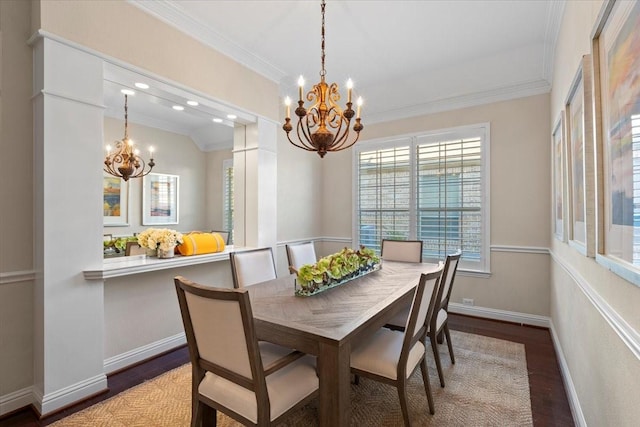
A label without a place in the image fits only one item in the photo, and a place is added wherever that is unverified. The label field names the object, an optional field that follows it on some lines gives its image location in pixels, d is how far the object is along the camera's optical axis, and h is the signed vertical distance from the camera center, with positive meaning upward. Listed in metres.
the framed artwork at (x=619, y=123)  0.99 +0.33
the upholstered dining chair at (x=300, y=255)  3.19 -0.41
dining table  1.44 -0.54
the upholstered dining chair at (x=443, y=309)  2.33 -0.77
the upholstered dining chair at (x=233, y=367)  1.33 -0.72
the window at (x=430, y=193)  3.97 +0.31
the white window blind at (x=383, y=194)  4.50 +0.31
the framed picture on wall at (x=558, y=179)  2.57 +0.33
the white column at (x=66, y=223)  2.08 -0.05
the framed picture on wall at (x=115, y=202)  4.67 +0.22
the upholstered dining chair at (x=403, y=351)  1.74 -0.82
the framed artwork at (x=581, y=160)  1.55 +0.32
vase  2.90 -0.35
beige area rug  1.99 -1.30
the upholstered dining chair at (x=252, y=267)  2.54 -0.44
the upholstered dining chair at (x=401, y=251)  3.45 -0.40
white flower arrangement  2.90 -0.22
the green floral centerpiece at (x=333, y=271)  2.11 -0.41
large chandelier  2.10 +0.72
